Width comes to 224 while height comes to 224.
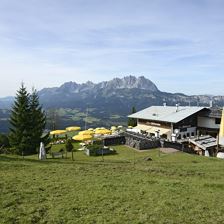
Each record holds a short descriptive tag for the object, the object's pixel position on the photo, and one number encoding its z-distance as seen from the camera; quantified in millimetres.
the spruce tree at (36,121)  43094
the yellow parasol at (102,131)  46938
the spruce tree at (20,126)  42125
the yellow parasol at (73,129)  54656
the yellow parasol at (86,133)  42500
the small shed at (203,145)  43466
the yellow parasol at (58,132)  49406
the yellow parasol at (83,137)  39884
